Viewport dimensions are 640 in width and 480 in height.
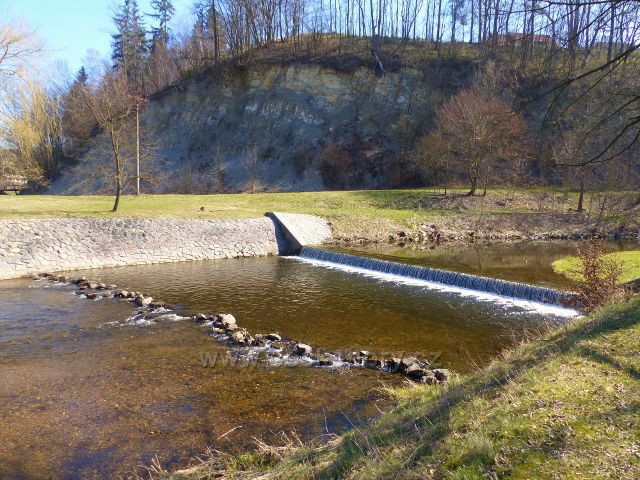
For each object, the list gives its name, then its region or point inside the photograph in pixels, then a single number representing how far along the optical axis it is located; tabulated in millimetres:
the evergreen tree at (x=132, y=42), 66812
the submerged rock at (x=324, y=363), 9789
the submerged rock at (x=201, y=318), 13029
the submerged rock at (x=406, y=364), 9477
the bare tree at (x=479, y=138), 34938
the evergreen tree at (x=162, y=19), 72625
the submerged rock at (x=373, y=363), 9742
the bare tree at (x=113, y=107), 24234
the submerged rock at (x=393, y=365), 9573
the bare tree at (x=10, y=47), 15984
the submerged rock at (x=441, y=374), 8736
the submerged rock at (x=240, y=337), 11148
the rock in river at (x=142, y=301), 14602
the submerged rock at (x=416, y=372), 9078
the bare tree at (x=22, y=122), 17969
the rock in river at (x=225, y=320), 12352
